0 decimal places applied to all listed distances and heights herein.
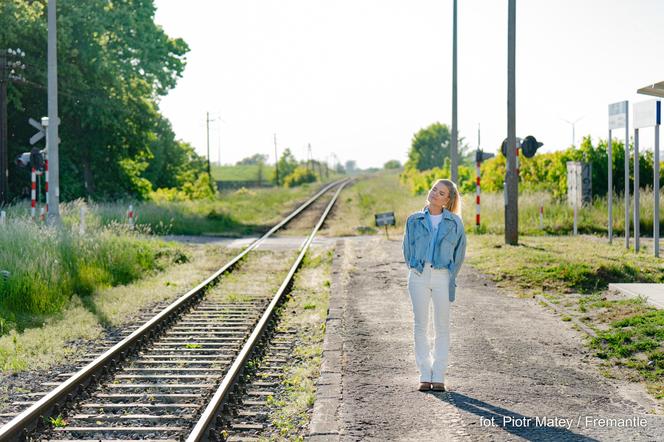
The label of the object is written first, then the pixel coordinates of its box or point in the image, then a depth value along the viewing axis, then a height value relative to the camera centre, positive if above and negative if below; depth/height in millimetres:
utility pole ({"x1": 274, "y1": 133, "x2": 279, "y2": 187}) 102025 +5786
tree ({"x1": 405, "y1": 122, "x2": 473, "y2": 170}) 136750 +9250
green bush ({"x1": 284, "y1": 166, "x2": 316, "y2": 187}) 107000 +3596
